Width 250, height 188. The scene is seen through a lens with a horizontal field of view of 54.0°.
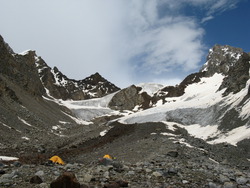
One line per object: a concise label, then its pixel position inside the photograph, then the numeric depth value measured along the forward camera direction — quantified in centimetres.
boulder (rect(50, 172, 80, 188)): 794
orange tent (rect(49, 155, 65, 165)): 1877
